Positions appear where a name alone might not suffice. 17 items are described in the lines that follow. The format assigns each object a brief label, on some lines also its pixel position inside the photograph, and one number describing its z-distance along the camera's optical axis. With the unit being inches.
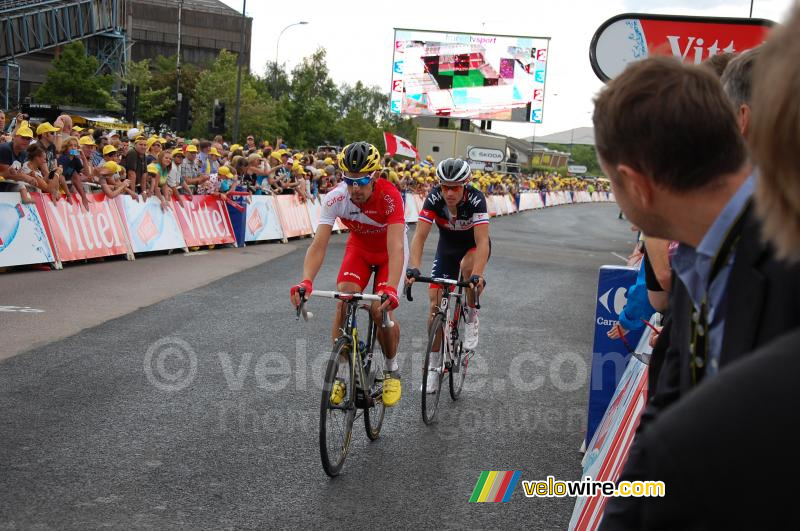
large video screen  2490.2
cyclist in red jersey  241.3
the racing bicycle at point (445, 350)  278.4
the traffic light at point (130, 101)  1183.6
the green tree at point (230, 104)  2706.7
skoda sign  1609.3
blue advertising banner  240.5
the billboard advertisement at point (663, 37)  238.4
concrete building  2564.0
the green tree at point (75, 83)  2620.6
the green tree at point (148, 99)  2625.5
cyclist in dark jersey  307.1
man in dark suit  39.0
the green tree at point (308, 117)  3321.9
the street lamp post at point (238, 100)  1680.4
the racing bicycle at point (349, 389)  216.4
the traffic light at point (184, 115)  1165.8
